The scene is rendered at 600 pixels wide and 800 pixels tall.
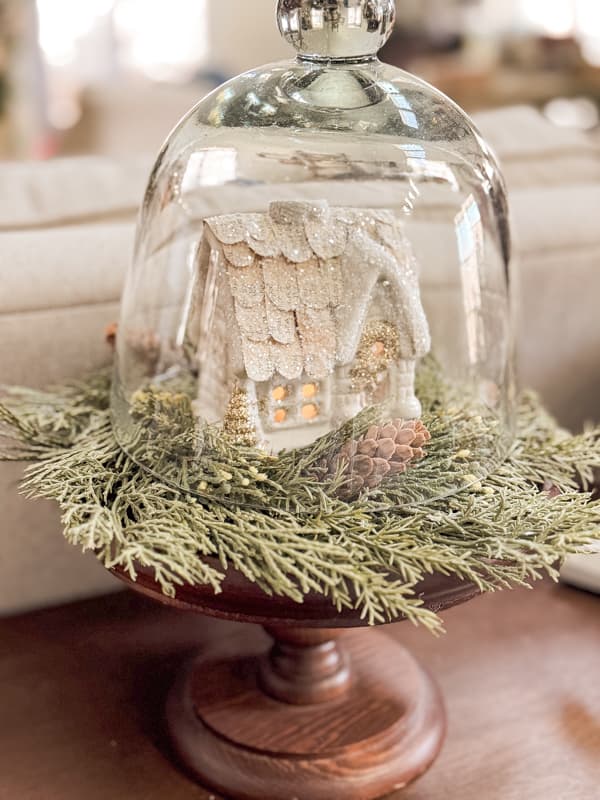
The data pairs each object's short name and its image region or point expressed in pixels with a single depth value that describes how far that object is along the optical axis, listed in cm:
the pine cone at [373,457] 71
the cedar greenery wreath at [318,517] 62
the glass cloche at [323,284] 72
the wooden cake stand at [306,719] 77
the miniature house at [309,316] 73
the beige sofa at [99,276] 90
